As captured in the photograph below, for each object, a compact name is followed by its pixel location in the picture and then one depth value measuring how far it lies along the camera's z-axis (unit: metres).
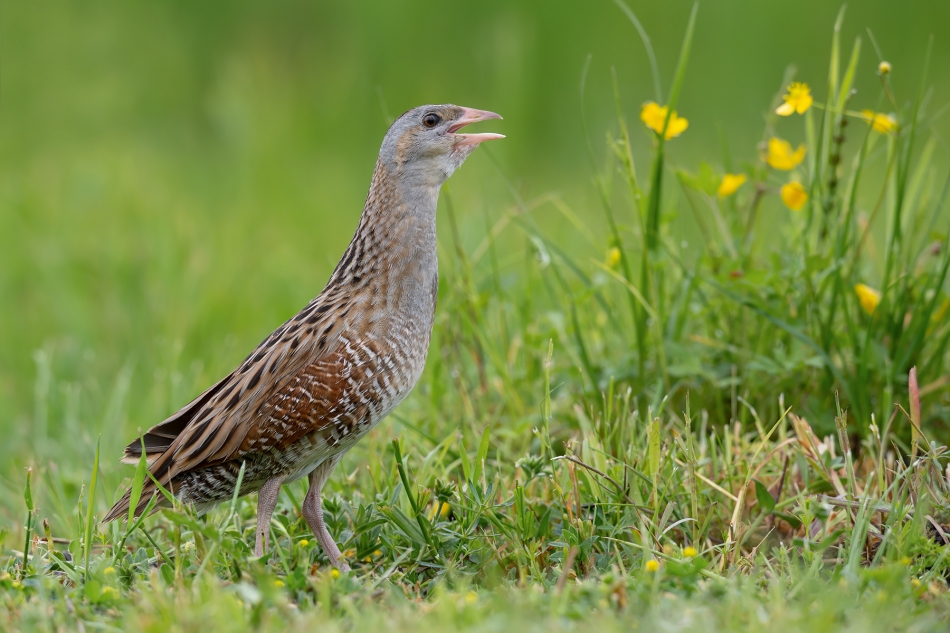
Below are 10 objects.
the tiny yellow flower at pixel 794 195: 7.65
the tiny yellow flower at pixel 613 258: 8.27
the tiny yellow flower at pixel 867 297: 7.59
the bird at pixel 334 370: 6.40
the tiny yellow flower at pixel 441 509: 6.89
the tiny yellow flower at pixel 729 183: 7.83
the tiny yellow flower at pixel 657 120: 7.66
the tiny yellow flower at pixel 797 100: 6.96
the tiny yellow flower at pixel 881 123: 7.17
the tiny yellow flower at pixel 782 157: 7.63
